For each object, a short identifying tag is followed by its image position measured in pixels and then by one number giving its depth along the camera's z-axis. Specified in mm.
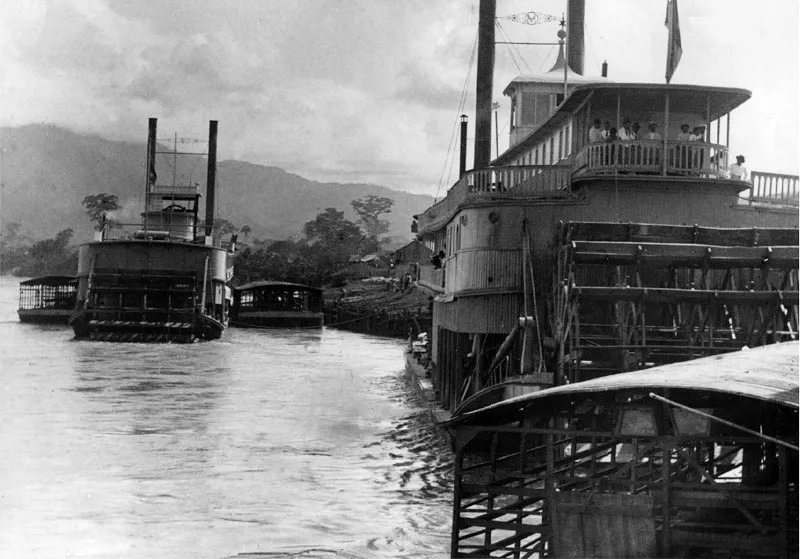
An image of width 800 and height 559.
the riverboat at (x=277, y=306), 72125
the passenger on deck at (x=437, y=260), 30750
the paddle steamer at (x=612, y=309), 9945
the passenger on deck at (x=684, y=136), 23486
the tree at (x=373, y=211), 138450
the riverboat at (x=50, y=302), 71312
